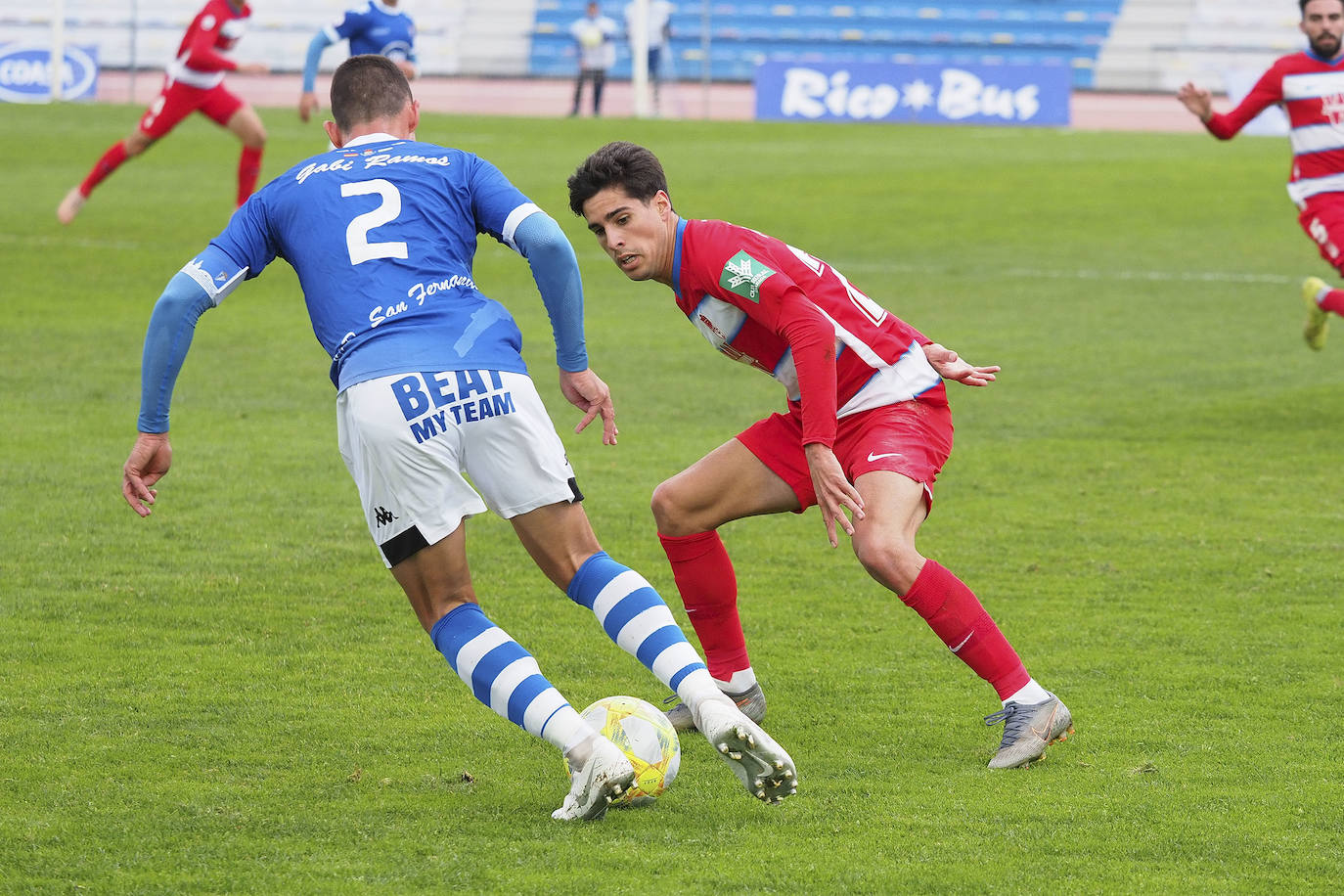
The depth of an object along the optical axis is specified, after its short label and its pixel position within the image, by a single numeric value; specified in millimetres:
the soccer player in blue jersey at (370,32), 30828
